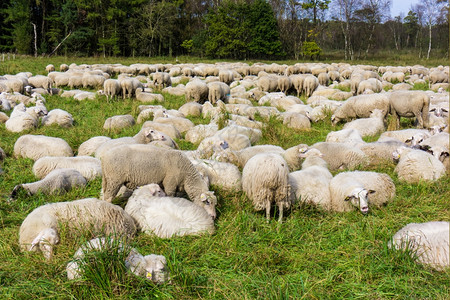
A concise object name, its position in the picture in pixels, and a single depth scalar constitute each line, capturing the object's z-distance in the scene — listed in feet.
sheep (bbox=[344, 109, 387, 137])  31.00
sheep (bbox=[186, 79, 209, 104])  46.39
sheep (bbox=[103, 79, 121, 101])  47.73
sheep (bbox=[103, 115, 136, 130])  30.76
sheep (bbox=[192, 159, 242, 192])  18.24
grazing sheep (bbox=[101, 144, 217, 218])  16.15
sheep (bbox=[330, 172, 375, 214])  15.33
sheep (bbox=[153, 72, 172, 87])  61.46
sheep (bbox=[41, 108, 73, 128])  31.94
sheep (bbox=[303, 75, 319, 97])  57.82
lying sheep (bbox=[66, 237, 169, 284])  9.97
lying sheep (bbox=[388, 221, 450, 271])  11.12
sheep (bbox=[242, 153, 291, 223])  15.39
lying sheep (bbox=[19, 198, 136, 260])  12.00
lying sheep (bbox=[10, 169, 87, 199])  16.59
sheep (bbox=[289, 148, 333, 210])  16.30
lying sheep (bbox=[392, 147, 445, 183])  18.73
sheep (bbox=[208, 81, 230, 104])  46.44
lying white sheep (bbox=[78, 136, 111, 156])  24.76
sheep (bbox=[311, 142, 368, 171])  21.89
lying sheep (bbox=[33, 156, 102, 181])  19.95
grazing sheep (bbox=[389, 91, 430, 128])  32.83
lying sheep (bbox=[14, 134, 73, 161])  23.18
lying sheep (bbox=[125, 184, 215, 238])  13.74
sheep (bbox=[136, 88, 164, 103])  46.32
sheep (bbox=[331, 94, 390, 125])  34.40
